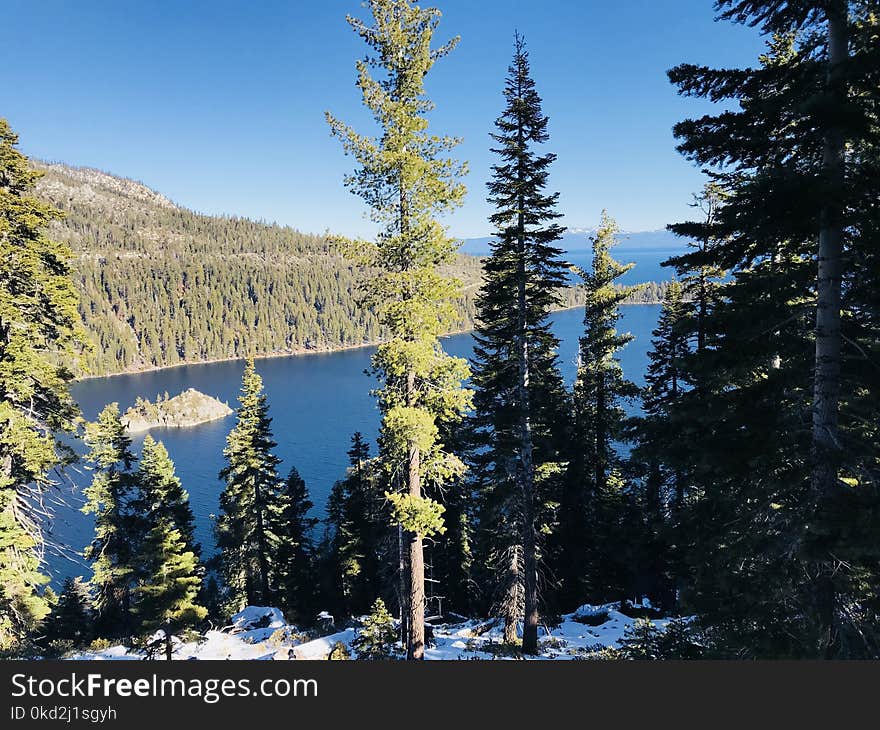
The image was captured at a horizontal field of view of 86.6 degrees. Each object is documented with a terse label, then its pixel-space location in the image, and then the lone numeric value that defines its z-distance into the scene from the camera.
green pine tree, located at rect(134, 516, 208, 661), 19.02
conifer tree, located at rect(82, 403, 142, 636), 24.58
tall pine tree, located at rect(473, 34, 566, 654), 13.03
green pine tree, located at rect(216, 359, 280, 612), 28.50
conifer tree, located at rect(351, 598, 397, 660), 14.63
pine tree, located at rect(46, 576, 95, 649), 30.29
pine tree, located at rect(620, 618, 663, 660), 10.56
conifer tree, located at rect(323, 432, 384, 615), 30.49
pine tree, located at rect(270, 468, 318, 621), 29.80
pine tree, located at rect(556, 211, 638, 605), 20.94
